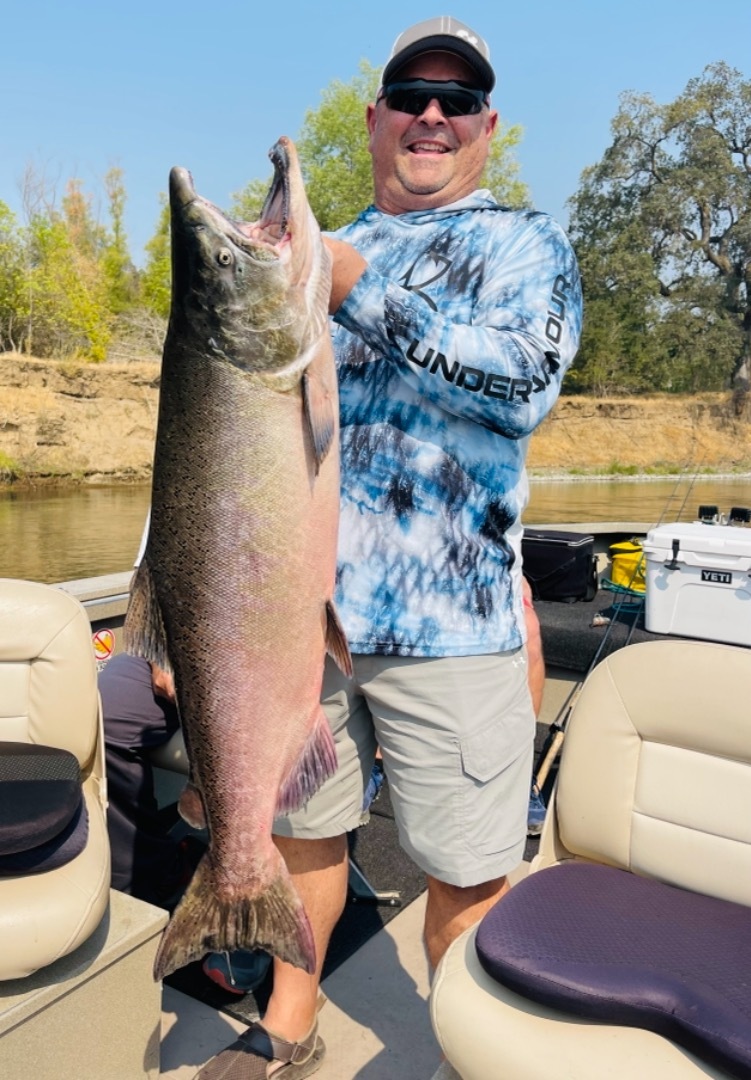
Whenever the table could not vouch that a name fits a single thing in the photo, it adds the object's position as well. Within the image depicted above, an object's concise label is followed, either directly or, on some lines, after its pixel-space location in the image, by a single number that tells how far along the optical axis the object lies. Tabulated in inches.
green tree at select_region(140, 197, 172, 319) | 1838.1
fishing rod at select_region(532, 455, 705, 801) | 161.8
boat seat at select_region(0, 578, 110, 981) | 96.4
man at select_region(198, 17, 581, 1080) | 77.5
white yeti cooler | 164.6
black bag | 208.5
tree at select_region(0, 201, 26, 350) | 1406.3
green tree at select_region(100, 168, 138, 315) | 1962.4
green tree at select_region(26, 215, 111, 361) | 1445.6
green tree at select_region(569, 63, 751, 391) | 1813.5
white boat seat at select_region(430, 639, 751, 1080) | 58.3
